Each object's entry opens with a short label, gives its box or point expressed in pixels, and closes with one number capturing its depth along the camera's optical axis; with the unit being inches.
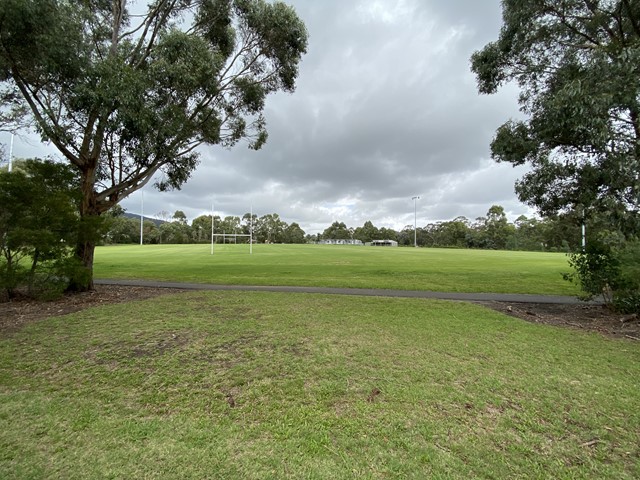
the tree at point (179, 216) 4896.4
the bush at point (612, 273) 275.9
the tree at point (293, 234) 5142.7
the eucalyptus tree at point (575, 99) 196.7
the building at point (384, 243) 5147.6
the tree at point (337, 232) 6181.1
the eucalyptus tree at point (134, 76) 268.2
